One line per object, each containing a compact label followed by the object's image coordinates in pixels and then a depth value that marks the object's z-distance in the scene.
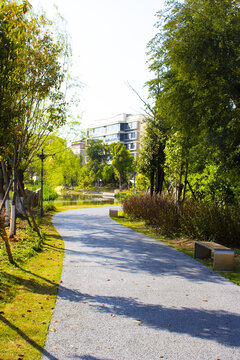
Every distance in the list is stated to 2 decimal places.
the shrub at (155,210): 13.07
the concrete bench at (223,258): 7.95
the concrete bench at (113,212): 20.13
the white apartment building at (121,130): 84.29
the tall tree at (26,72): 5.50
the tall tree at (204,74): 9.51
